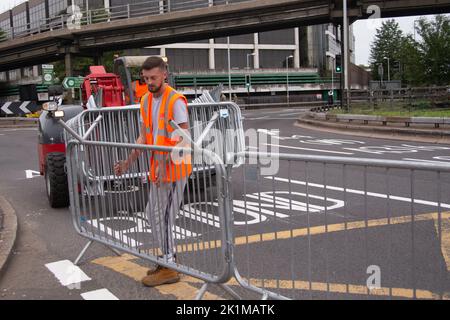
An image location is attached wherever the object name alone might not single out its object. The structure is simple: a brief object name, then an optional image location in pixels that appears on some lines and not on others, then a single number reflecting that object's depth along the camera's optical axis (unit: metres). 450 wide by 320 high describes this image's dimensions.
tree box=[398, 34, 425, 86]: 31.48
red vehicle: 8.16
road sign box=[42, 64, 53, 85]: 31.48
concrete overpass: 35.56
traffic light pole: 29.60
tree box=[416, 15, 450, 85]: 30.31
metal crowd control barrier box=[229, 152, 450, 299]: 3.18
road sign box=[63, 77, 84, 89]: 29.32
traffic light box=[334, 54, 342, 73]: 33.53
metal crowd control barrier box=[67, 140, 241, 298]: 4.15
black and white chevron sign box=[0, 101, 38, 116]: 21.11
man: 4.48
